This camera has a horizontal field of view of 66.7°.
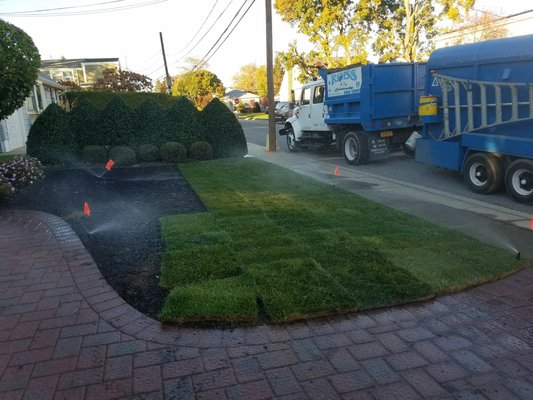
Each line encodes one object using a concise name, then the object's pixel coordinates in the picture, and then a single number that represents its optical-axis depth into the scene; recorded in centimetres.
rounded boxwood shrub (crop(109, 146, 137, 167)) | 1368
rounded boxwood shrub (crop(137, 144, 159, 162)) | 1396
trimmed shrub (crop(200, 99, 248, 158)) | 1466
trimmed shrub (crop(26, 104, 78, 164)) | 1300
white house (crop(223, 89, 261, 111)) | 8186
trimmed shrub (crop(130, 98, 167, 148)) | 1441
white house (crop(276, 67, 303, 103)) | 5104
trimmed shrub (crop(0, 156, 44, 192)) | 856
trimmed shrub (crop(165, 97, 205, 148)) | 1455
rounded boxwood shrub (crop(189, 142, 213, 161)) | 1427
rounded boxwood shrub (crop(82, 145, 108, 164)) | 1361
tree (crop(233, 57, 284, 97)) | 11051
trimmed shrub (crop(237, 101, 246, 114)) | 6793
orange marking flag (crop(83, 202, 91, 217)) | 715
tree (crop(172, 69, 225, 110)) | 6078
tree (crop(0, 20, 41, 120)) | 797
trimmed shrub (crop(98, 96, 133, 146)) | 1404
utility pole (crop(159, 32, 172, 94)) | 4099
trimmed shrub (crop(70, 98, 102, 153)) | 1380
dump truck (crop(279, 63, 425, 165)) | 1186
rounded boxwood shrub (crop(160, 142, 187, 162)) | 1397
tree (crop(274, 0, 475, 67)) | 2348
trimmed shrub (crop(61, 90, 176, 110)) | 2115
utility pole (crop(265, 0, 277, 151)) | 1645
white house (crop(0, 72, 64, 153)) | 1812
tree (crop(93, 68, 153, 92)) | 3797
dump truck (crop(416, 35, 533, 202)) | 744
